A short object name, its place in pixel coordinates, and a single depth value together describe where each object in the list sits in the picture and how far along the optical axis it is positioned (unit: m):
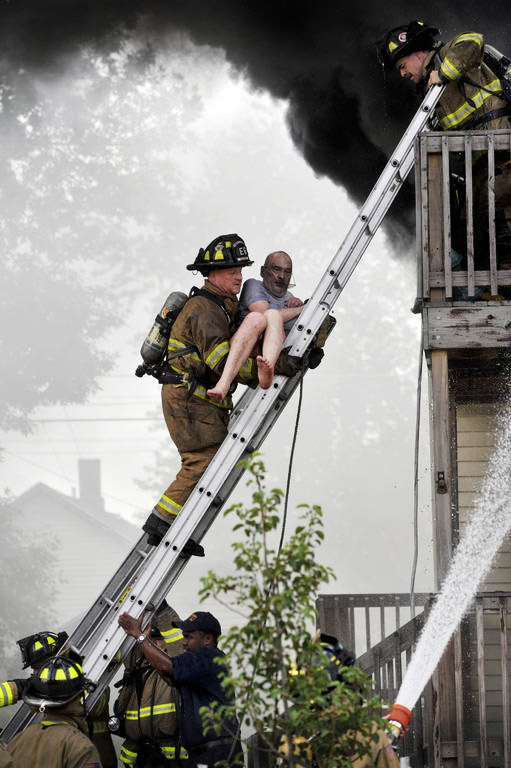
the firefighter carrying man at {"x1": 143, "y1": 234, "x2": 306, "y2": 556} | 15.05
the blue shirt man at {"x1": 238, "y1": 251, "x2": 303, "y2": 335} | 15.73
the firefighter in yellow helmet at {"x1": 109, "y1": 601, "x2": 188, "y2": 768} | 16.09
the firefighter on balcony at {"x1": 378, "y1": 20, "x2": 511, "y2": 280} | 15.70
